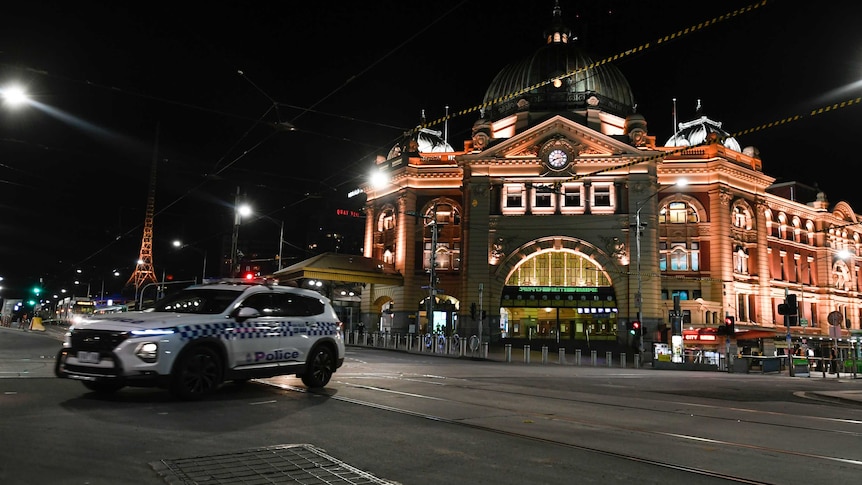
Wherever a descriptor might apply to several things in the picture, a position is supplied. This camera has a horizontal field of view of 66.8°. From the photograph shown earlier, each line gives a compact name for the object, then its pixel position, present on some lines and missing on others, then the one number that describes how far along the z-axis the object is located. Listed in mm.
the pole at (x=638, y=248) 36906
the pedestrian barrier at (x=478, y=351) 31969
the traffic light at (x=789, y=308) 25123
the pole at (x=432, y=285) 39812
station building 49781
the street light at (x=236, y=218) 31806
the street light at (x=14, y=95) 14855
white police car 9109
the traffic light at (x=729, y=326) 33094
